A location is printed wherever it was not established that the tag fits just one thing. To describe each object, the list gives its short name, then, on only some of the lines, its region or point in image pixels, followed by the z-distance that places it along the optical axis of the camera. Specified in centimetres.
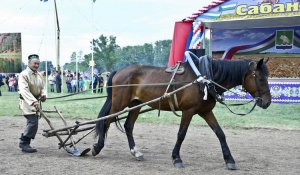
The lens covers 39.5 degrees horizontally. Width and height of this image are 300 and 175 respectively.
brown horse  653
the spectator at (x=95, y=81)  3003
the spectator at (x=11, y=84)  3159
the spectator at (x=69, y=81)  3128
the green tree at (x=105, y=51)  5591
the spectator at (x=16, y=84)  3185
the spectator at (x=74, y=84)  3084
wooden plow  734
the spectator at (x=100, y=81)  3022
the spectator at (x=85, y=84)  3122
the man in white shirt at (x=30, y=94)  747
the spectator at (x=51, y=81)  3032
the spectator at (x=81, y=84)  3166
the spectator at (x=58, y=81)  2902
